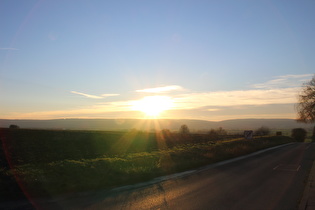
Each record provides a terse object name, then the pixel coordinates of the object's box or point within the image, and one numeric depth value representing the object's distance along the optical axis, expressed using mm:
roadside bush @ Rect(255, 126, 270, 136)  77194
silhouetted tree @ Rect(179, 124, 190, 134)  87188
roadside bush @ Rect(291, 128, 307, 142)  73844
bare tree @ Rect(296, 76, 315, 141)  38094
